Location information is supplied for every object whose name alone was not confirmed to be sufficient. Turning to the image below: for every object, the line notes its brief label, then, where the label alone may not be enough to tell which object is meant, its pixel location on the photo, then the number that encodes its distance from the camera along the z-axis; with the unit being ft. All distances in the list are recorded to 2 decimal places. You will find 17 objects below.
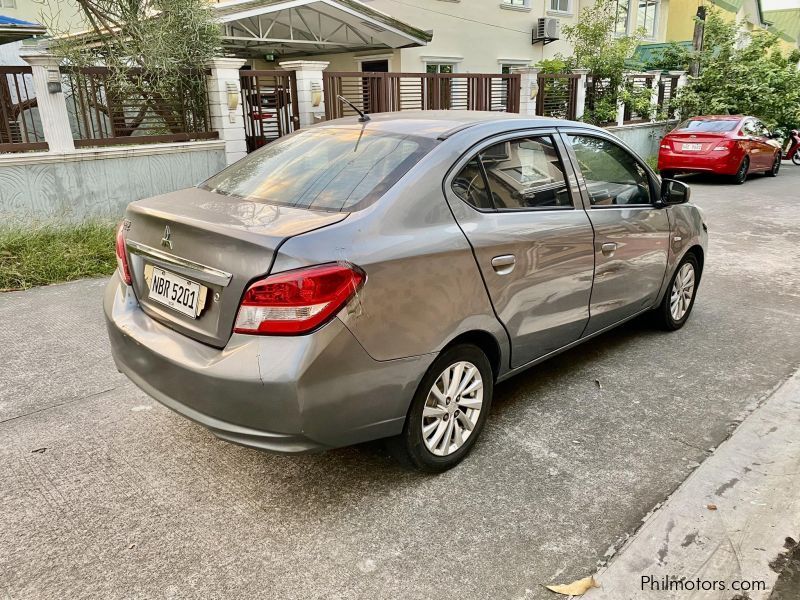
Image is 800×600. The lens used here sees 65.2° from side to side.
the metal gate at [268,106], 31.76
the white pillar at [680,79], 58.54
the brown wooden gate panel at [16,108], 24.12
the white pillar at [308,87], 32.63
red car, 42.88
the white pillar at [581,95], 49.70
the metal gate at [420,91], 35.12
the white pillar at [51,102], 24.21
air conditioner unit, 60.75
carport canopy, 40.24
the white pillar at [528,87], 44.93
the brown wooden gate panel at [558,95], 47.78
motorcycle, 57.41
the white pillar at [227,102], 29.35
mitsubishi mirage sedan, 7.61
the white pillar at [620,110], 51.99
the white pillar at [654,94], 55.33
